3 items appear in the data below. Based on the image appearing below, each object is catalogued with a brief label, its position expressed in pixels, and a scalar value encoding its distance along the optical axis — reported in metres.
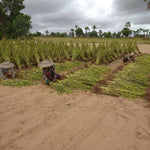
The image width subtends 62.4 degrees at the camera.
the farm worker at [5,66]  3.69
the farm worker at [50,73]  3.79
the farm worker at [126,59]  6.34
